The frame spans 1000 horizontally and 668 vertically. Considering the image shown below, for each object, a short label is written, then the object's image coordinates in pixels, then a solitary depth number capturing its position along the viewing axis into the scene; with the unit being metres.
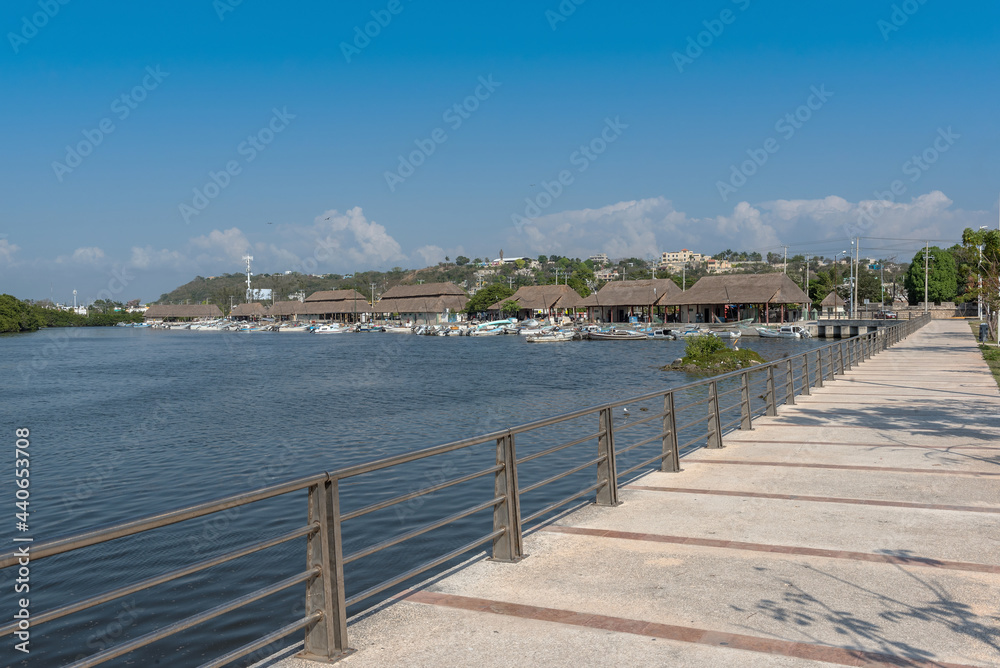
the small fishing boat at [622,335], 91.75
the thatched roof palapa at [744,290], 96.38
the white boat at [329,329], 152.12
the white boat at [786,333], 83.88
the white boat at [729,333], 84.74
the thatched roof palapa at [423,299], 149.25
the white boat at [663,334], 93.09
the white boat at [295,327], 165.48
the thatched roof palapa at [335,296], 176.00
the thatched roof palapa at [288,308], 188.25
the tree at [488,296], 144.00
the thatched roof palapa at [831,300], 125.20
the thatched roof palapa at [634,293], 108.88
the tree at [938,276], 128.50
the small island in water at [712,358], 45.66
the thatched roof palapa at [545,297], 130.75
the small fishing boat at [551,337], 94.50
